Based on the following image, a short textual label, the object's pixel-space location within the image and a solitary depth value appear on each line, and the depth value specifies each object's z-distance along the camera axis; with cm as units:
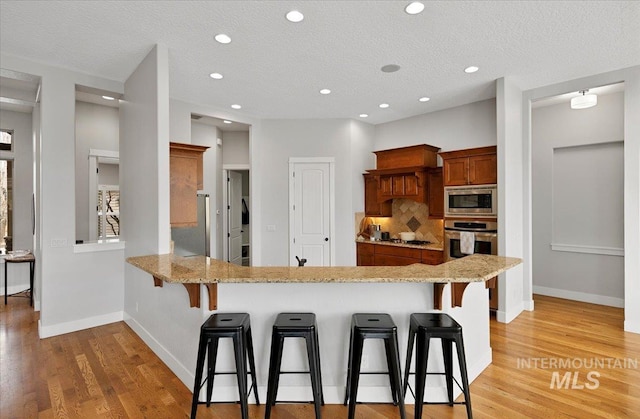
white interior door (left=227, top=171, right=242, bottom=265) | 676
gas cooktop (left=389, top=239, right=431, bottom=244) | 554
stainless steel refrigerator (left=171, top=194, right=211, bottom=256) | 521
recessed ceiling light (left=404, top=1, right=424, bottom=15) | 256
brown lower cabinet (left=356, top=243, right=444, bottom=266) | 508
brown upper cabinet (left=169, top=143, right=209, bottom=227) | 381
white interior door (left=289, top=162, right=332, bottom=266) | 583
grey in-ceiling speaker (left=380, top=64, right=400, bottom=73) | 372
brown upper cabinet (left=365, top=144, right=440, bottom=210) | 537
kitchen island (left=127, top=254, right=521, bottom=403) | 244
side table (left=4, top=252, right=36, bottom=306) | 471
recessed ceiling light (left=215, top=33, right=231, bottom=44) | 303
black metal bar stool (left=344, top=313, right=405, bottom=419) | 210
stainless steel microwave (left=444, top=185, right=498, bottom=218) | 437
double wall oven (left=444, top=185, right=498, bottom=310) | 435
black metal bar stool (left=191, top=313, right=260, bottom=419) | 212
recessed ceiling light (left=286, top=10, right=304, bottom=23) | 267
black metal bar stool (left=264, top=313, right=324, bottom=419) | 213
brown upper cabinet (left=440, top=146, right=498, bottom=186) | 441
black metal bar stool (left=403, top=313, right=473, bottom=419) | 213
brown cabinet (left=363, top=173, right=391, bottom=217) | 602
